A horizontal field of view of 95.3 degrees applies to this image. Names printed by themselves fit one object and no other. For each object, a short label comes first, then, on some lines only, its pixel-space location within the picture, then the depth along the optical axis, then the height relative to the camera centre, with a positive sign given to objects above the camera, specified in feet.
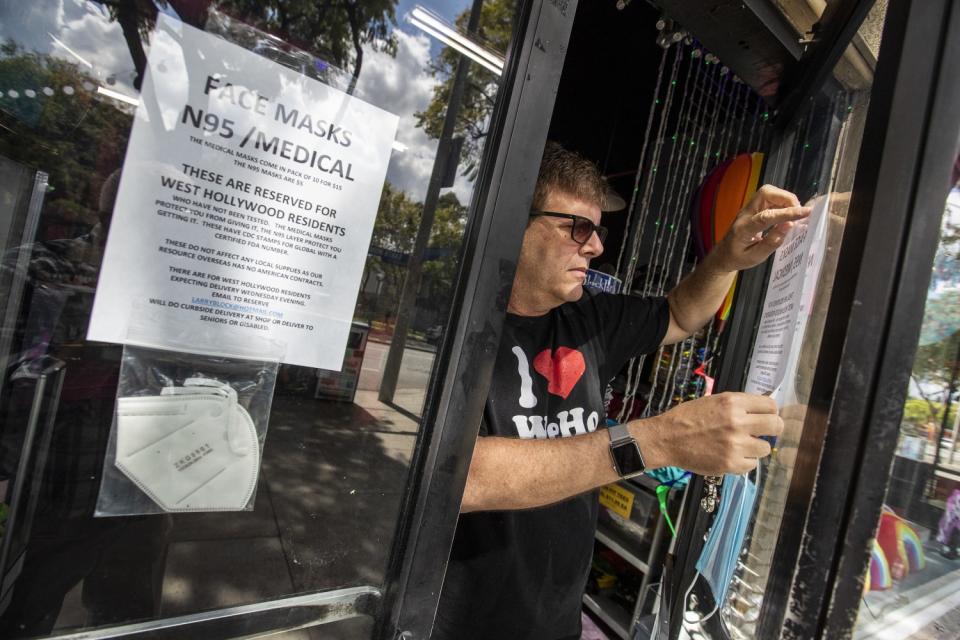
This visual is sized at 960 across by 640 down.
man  3.43 -0.55
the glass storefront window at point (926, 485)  2.28 -0.37
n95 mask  2.00 -0.88
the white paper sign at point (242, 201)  1.87 +0.34
